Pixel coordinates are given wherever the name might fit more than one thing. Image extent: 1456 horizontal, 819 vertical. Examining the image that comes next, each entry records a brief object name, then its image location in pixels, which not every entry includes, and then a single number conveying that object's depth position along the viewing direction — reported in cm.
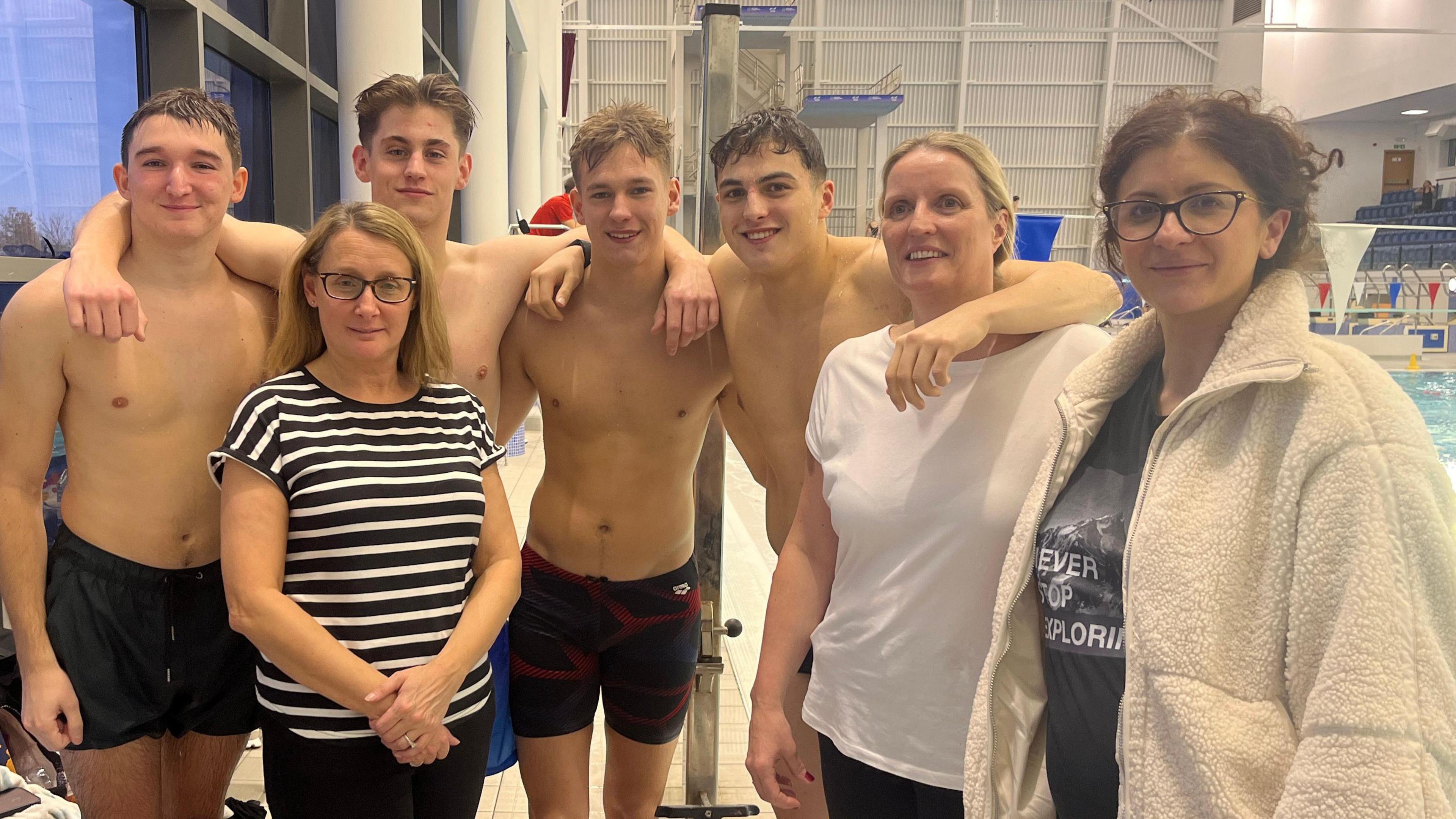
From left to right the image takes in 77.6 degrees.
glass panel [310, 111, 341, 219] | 682
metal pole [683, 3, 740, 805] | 279
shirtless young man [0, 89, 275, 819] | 196
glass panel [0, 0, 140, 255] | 323
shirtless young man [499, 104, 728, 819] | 250
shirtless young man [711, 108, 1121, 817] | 221
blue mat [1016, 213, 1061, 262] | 553
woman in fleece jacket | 94
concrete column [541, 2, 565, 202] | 1559
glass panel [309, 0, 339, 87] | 634
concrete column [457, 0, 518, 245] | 962
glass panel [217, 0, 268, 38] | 498
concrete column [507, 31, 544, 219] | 1310
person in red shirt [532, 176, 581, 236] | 791
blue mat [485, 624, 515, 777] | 250
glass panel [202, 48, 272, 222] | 518
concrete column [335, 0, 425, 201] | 562
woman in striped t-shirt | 169
